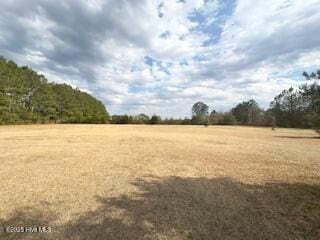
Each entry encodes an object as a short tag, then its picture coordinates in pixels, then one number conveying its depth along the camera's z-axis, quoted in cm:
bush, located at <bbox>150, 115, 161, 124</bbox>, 3812
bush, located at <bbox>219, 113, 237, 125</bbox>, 4314
